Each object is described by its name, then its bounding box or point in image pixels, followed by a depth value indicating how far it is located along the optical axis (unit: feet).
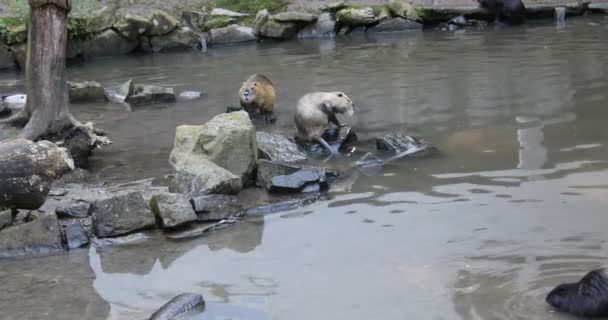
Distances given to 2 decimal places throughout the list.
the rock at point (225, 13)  58.80
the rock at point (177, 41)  55.52
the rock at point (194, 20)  58.13
